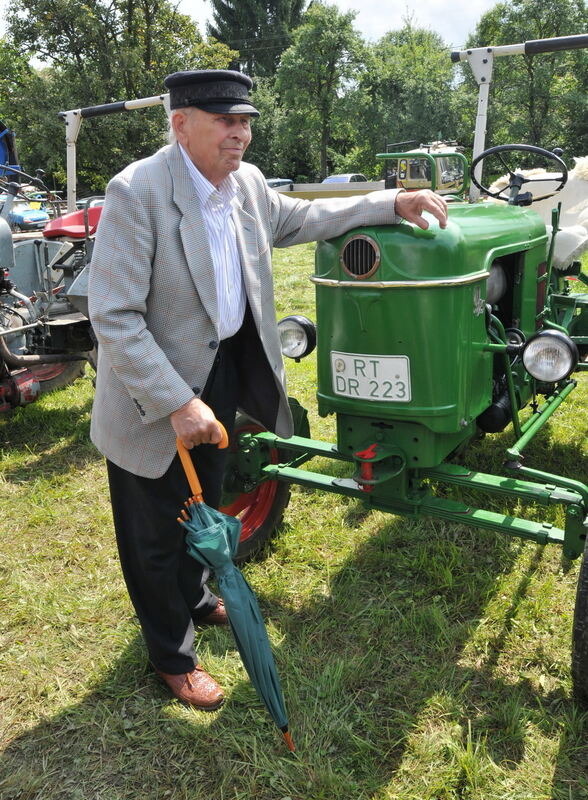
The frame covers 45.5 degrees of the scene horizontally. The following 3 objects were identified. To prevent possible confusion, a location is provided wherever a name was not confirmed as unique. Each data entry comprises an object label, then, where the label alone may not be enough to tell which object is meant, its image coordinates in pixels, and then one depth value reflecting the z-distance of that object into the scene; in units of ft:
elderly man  5.87
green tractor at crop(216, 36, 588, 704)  7.36
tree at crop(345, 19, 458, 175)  107.45
